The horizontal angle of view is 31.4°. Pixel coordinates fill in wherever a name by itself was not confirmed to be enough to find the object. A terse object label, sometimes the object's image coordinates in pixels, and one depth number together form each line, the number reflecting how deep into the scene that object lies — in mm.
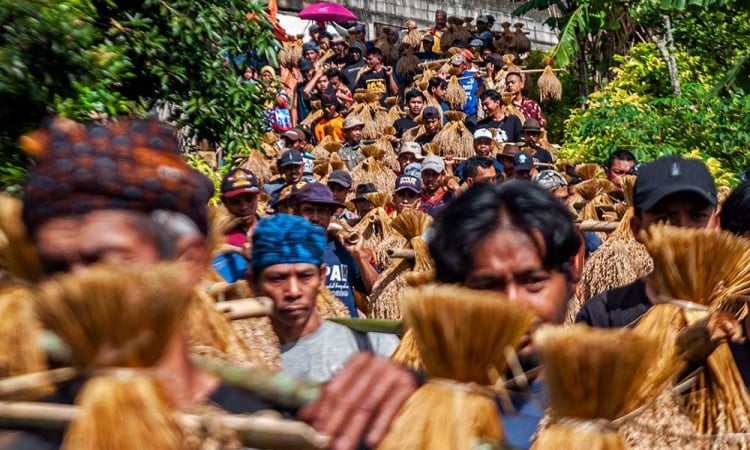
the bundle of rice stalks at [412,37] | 23922
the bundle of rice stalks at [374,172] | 16547
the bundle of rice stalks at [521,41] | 25141
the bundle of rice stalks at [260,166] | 16344
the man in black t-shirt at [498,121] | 17141
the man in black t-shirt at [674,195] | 4391
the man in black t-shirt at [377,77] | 21748
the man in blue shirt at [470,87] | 20747
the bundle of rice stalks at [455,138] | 17438
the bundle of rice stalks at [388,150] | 17375
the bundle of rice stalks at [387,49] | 23109
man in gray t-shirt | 4594
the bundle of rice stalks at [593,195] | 10023
